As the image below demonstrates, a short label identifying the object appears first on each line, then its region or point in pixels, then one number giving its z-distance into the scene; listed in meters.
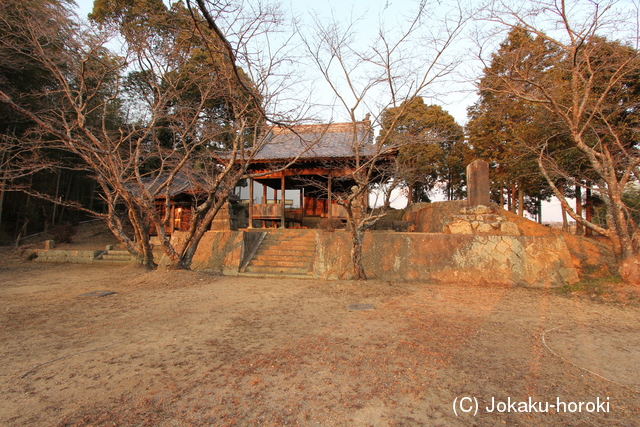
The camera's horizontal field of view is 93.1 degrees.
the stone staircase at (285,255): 8.01
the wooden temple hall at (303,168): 11.94
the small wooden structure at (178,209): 16.82
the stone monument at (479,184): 7.73
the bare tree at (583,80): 5.73
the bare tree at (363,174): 5.78
